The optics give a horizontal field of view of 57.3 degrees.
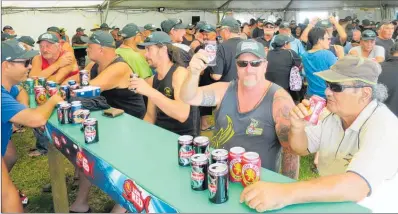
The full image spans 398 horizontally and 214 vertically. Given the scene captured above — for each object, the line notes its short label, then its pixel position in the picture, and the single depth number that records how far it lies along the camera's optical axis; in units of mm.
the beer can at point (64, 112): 2812
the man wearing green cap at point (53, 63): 4406
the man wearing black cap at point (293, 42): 5802
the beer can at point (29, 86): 3766
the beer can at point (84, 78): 3420
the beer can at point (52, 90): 3509
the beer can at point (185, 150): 1859
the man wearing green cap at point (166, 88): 2654
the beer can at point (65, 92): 3395
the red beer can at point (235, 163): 1651
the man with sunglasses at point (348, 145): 1475
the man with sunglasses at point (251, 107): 2199
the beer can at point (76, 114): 2797
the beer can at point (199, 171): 1595
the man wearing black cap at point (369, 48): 4551
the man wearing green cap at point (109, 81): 3457
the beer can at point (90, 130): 2342
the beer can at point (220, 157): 1626
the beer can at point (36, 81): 3928
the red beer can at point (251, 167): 1601
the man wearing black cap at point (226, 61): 4496
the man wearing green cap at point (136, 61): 4499
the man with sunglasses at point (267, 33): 6201
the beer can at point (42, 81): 3897
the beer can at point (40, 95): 3469
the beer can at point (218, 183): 1491
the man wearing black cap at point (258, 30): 8719
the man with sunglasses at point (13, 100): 2453
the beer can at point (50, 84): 3574
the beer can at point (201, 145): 1822
